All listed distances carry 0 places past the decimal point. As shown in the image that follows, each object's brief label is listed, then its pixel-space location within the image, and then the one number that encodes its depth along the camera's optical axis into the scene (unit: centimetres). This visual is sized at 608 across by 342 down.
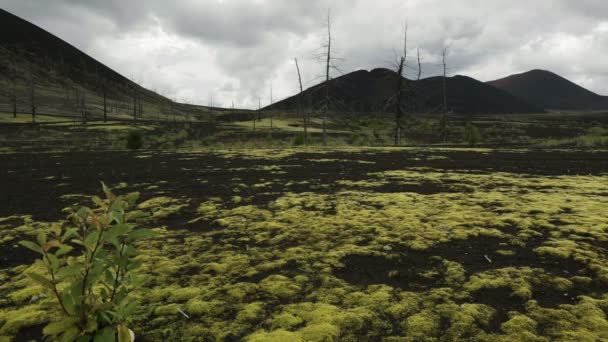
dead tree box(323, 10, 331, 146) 3441
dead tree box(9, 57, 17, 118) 11651
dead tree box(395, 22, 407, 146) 3557
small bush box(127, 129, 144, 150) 2775
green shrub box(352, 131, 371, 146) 3856
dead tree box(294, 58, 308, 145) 4148
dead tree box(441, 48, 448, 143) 4454
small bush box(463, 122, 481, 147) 3426
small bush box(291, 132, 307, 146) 3392
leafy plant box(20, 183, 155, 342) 223
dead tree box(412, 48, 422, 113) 3547
